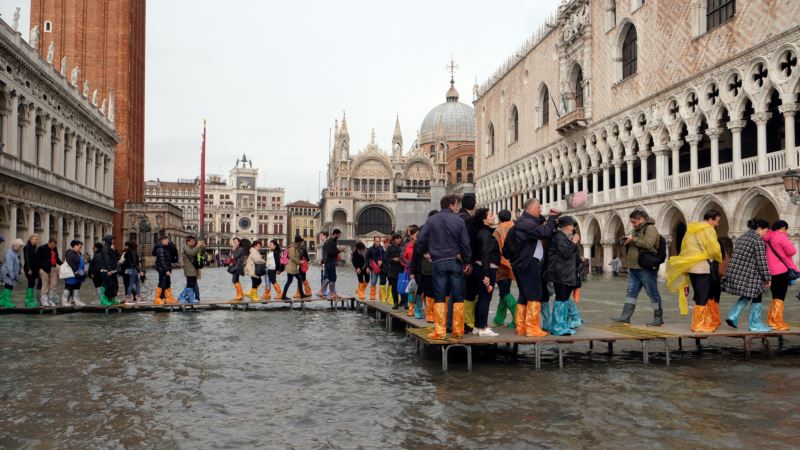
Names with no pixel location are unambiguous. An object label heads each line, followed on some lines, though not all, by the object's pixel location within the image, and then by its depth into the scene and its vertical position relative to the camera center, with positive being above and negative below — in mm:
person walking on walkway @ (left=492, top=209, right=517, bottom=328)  10259 -250
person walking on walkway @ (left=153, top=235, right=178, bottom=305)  16031 -167
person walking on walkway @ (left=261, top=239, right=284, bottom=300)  17328 -161
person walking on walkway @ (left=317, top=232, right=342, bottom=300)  16156 -39
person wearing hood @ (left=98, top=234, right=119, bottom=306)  16156 -347
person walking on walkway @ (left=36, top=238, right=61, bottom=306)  15664 -137
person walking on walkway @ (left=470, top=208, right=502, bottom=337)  9078 -104
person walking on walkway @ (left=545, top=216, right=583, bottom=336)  9180 -225
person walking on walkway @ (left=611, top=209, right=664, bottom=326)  9891 -77
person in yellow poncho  9375 -155
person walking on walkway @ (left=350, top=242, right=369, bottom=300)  17453 -194
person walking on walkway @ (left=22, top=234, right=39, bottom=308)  15484 -223
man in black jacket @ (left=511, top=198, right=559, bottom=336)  8953 -79
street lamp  18078 +1942
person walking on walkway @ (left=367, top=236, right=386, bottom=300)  16406 -17
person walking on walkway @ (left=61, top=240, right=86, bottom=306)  15797 -372
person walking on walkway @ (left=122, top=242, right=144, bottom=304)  16906 -347
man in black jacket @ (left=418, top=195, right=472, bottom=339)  8633 -24
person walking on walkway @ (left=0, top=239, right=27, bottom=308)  15251 -174
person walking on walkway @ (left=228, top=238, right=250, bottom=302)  17031 -132
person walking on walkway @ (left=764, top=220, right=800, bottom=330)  9500 -146
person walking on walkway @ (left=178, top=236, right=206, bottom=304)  16172 -172
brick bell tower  54656 +16953
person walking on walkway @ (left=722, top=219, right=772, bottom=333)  9367 -225
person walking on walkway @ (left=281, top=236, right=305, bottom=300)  16719 -108
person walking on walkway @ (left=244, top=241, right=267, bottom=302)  16672 -233
